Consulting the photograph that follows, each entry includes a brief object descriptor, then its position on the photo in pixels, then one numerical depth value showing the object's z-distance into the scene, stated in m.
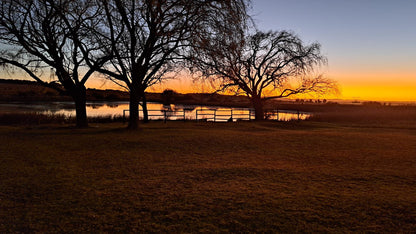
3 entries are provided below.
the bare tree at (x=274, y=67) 25.56
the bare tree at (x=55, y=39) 14.63
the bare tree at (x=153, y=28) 11.63
